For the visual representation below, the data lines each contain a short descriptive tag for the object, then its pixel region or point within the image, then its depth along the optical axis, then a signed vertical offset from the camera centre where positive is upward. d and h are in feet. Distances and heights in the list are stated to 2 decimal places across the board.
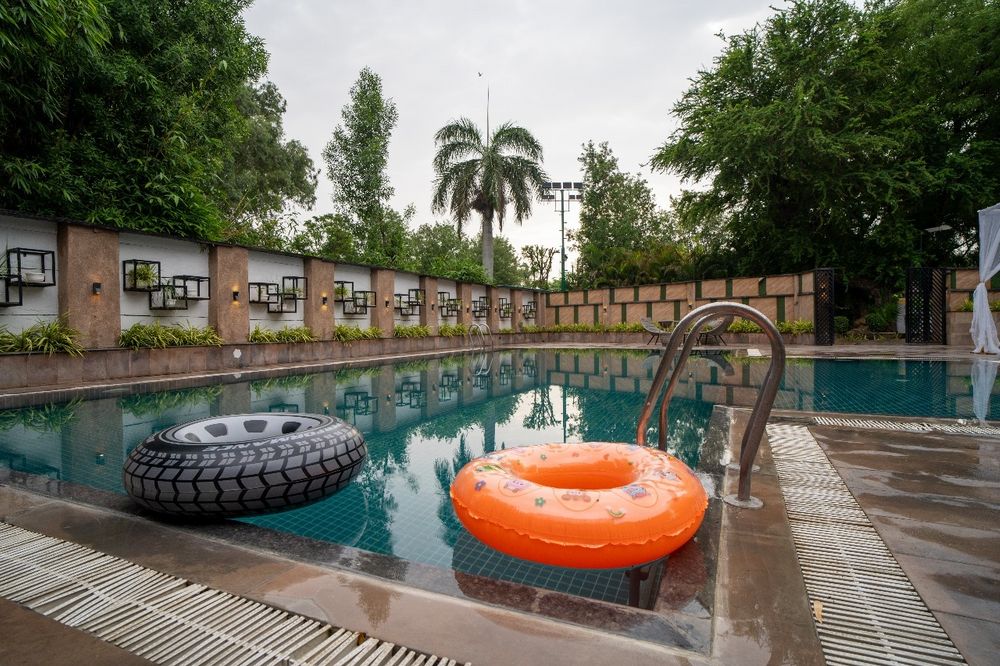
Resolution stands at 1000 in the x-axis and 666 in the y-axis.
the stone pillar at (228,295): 33.99 +2.20
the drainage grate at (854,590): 4.33 -3.00
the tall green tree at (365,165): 69.00 +23.66
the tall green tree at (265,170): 62.59 +23.49
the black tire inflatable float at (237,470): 7.24 -2.38
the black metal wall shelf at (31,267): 24.54 +3.23
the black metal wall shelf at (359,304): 45.60 +2.06
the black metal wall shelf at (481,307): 63.11 +2.35
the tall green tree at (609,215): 92.27 +23.59
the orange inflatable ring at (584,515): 5.81 -2.48
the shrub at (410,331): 47.85 -0.70
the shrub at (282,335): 35.22 -0.77
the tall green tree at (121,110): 29.43 +15.47
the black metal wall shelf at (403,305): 51.11 +2.10
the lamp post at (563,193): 96.84 +27.52
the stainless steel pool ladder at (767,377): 7.54 -0.73
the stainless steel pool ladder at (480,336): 57.05 -1.49
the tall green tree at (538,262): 124.26 +16.56
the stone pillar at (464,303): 60.34 +2.71
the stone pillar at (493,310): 66.13 +1.96
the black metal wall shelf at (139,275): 29.71 +3.19
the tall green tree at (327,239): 62.28 +11.67
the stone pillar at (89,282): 26.30 +2.49
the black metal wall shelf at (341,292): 44.55 +3.09
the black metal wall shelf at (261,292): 37.26 +2.60
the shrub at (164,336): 27.50 -0.70
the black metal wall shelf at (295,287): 39.11 +3.22
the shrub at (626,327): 65.33 -0.51
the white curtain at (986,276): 31.19 +3.14
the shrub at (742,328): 55.27 -0.59
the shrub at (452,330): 53.57 -0.71
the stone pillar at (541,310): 78.28 +2.31
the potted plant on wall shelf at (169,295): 31.32 +2.02
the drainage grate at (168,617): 4.24 -3.00
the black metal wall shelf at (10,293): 24.23 +1.75
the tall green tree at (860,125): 54.44 +23.98
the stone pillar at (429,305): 54.44 +2.23
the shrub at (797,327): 53.11 -0.48
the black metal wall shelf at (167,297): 31.09 +1.87
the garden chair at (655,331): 53.67 -0.89
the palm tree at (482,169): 68.39 +22.68
